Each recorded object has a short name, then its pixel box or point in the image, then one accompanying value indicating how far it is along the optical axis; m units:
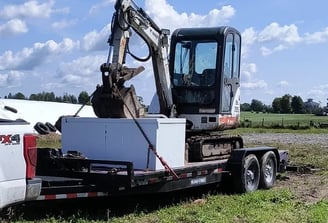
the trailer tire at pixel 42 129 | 30.75
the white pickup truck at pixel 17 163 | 6.95
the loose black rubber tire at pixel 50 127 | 31.88
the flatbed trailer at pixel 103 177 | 9.09
